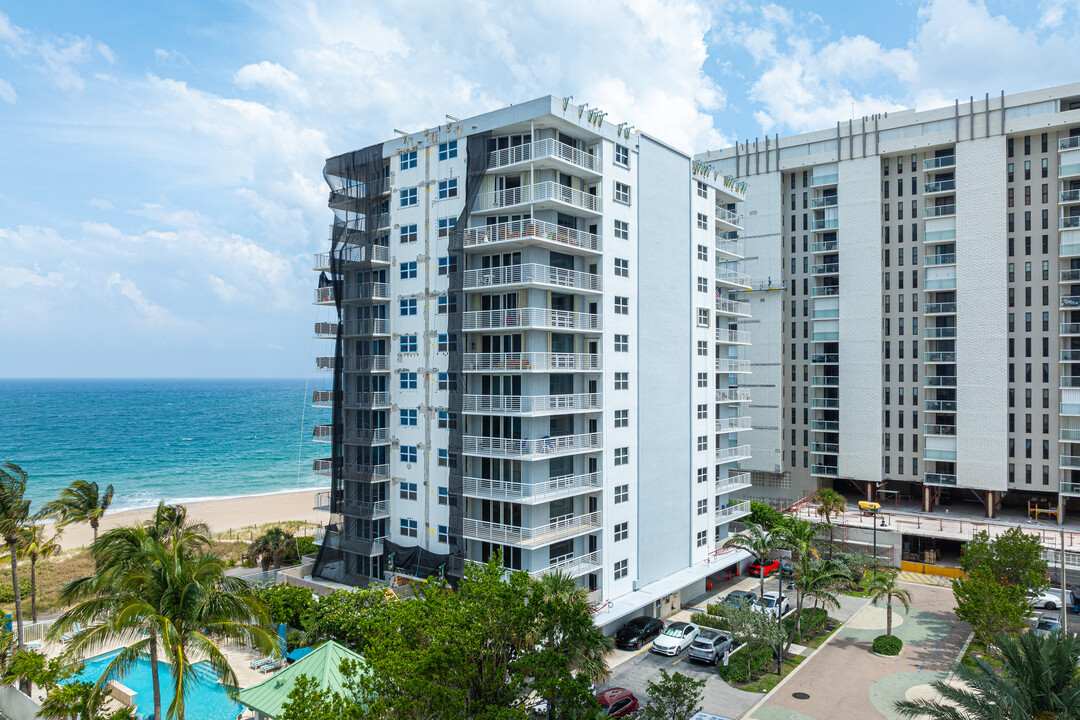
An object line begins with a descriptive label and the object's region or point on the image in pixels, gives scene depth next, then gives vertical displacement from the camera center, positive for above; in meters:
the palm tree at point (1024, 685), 19.02 -9.39
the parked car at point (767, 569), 51.75 -15.94
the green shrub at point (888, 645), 37.62 -15.79
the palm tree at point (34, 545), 33.66 -9.47
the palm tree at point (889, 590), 37.97 -12.87
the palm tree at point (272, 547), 46.75 -12.92
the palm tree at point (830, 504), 56.09 -11.82
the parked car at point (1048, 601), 45.28 -16.10
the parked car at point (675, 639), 36.91 -15.38
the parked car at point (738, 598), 43.38 -15.47
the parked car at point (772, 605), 40.24 -15.20
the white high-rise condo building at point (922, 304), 56.94 +5.28
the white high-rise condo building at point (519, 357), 37.03 +0.23
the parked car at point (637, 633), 37.84 -15.43
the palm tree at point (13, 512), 32.31 -7.32
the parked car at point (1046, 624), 39.84 -15.67
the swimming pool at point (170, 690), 30.69 -15.91
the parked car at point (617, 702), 29.08 -14.73
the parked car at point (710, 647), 35.78 -15.21
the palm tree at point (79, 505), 40.12 -8.62
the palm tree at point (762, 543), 40.41 -10.86
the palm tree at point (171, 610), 19.19 -7.35
